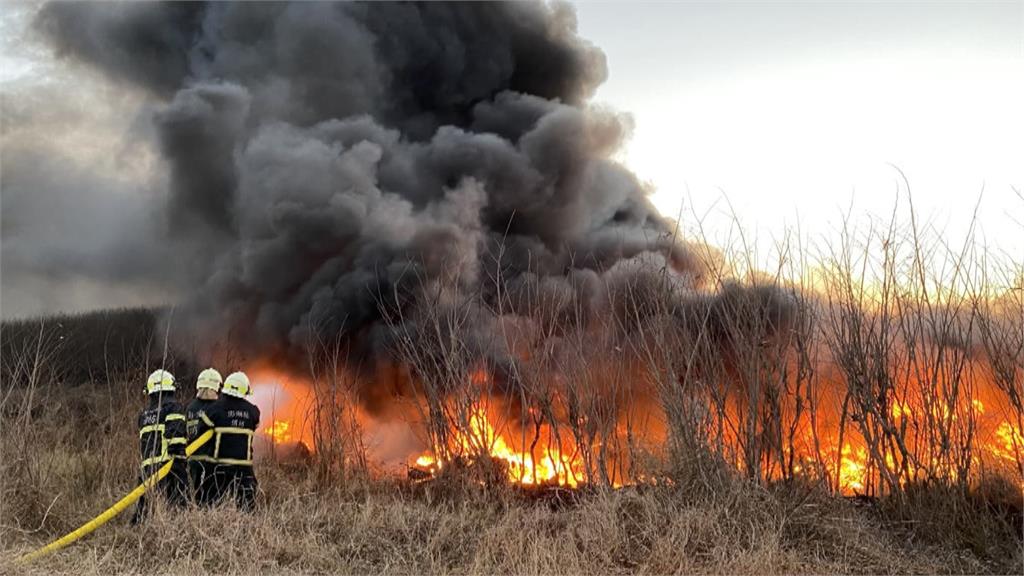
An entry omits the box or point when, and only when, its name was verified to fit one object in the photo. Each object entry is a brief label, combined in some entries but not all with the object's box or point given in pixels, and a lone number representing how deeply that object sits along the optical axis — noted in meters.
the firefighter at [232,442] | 7.69
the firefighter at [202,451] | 7.71
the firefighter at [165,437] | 7.38
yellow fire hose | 6.44
